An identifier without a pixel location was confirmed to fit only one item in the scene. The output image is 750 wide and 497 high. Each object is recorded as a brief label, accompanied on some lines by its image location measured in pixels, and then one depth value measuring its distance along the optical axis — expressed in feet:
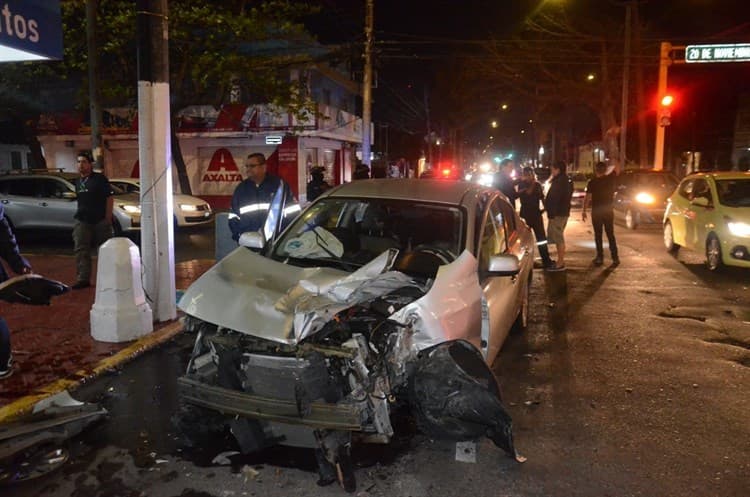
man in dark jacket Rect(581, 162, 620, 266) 35.40
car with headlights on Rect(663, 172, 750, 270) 31.73
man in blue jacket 22.75
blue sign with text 16.70
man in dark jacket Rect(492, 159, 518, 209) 37.01
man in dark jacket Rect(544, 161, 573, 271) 34.53
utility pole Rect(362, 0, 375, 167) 67.62
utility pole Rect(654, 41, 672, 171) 73.15
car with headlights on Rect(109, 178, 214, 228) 51.72
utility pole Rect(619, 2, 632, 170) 80.94
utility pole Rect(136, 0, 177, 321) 21.04
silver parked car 45.32
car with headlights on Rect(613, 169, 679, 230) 55.36
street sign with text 65.87
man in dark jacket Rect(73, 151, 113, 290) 26.91
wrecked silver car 11.48
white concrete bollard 19.81
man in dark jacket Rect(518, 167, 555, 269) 34.94
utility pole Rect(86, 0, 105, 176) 47.03
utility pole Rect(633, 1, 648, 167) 90.33
